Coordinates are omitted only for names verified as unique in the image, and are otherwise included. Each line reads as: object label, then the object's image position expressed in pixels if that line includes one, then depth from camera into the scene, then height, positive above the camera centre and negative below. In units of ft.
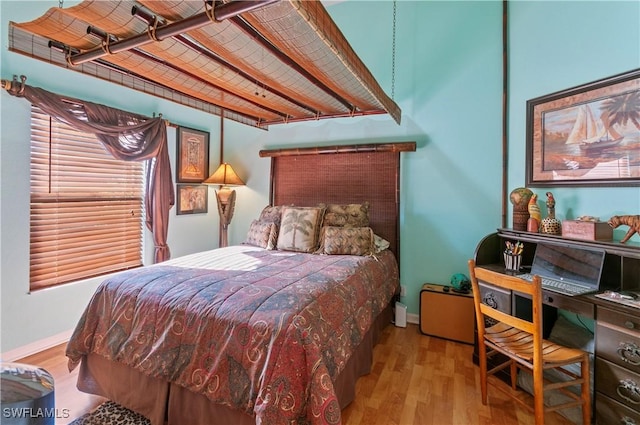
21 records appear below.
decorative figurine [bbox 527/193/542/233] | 7.42 -0.10
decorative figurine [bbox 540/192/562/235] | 7.04 -0.24
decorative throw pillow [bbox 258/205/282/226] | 11.27 -0.16
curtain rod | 7.25 +3.12
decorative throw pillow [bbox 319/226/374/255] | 9.37 -0.97
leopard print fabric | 5.55 -4.02
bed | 4.36 -2.23
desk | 4.75 -2.05
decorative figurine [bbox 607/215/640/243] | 5.76 -0.20
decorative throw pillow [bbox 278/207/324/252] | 9.94 -0.64
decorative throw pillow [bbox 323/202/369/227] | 10.37 -0.16
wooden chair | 5.02 -2.63
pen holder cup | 7.43 -1.26
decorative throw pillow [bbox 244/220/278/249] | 10.49 -0.89
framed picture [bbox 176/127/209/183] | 12.26 +2.42
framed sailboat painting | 6.29 +1.88
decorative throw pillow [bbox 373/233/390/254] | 10.00 -1.14
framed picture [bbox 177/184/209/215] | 12.54 +0.54
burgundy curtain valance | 7.98 +2.47
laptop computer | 5.94 -1.26
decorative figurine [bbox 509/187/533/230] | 7.85 +0.17
